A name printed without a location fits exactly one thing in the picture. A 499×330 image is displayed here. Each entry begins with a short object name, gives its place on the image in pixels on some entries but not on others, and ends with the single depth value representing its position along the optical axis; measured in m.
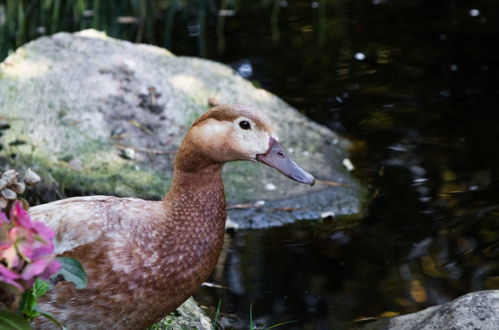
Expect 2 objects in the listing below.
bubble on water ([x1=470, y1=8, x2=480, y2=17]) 9.11
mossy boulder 5.52
